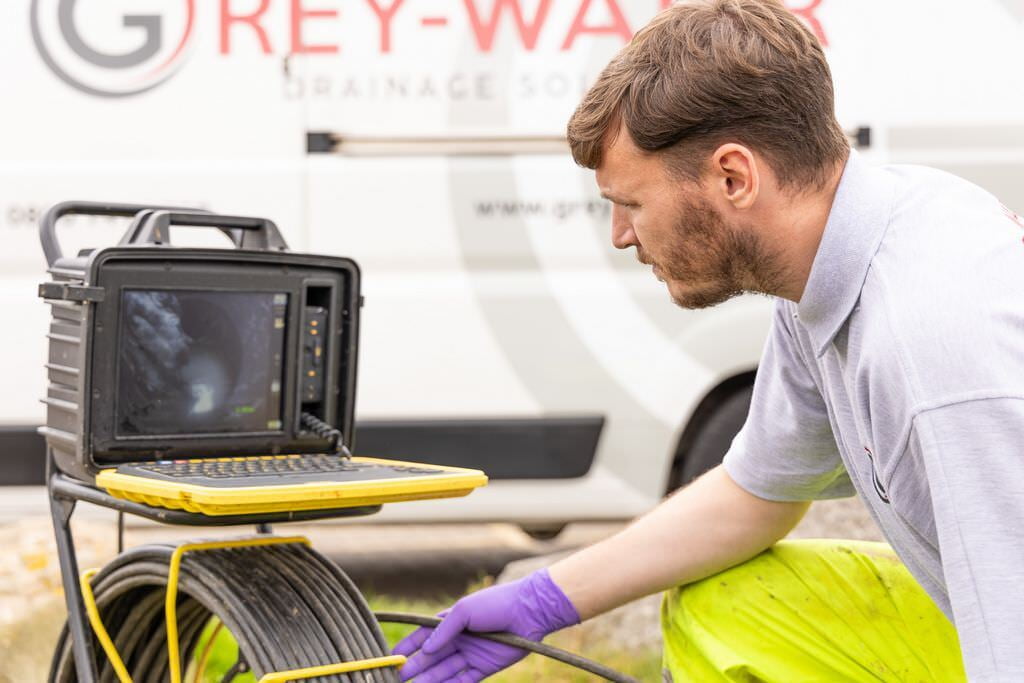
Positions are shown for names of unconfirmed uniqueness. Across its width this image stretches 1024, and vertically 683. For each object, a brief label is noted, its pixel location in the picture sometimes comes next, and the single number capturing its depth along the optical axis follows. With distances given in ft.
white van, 10.34
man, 5.52
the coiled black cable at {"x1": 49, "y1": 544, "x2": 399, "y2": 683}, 6.17
